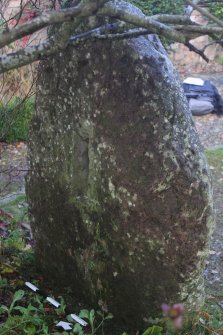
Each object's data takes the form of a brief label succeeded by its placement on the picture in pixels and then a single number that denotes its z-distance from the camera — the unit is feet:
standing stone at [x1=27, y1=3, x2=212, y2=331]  8.38
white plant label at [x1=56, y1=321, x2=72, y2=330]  9.10
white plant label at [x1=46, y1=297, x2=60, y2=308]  9.89
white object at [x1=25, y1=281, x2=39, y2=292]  10.32
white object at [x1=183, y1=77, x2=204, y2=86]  27.48
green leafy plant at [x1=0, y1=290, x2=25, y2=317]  8.89
